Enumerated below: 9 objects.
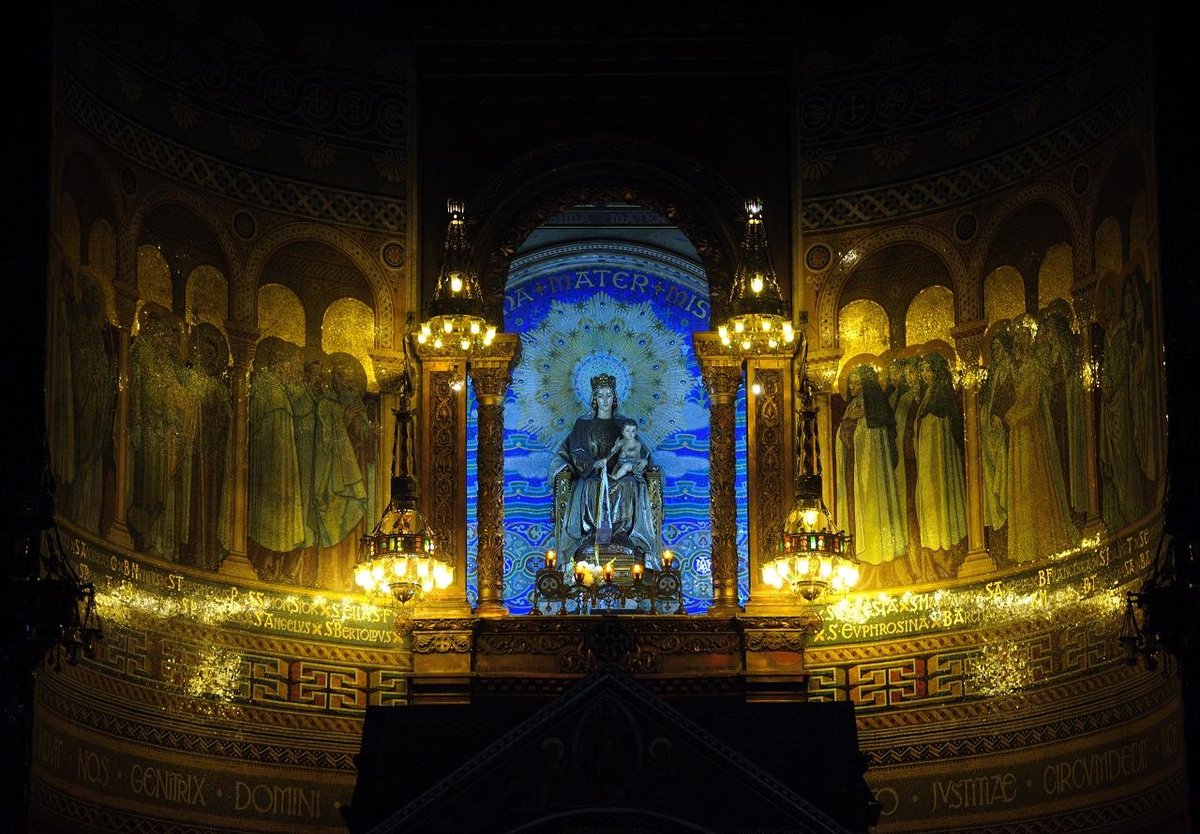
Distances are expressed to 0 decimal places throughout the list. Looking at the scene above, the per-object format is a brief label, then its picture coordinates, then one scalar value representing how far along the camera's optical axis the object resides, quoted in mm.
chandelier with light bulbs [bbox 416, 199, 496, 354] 27797
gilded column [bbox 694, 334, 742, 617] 28016
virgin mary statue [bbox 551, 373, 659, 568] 29172
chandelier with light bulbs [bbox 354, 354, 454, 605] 26609
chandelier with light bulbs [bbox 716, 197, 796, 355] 27797
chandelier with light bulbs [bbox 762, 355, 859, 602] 26688
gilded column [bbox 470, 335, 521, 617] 28125
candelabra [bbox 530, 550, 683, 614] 27594
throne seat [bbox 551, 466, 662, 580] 28672
